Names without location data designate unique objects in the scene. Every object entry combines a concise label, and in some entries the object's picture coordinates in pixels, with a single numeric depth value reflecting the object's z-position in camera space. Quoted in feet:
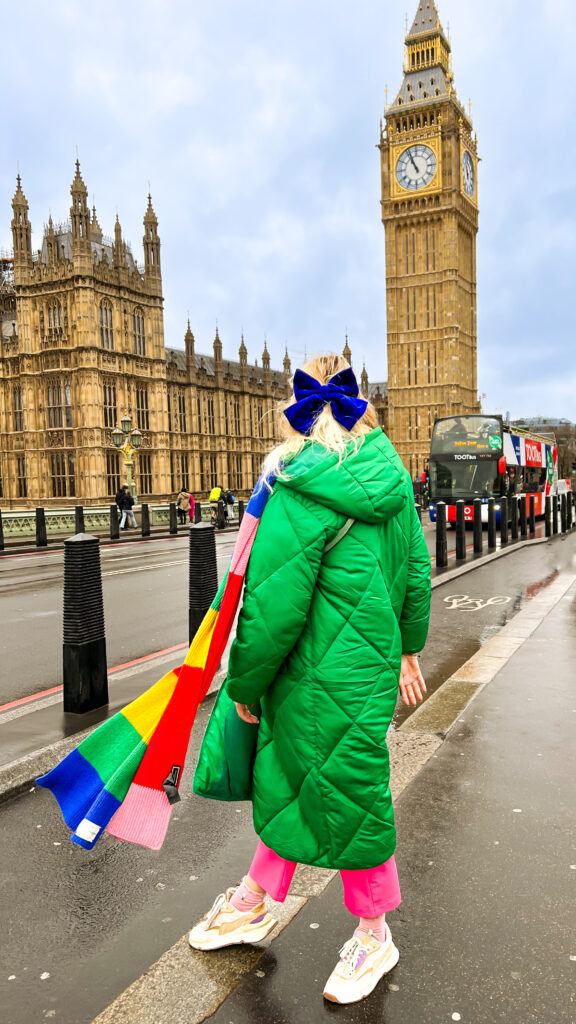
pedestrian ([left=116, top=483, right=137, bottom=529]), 82.07
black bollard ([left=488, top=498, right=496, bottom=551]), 53.47
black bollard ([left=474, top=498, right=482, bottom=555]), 50.47
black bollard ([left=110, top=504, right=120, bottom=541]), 73.15
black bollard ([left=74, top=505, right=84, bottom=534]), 69.67
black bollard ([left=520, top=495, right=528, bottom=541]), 65.94
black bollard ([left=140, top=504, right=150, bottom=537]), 78.42
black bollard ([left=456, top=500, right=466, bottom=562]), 46.20
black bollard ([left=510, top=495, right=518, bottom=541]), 61.33
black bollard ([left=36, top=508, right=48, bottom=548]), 67.51
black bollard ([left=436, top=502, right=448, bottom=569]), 43.37
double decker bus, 73.61
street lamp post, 87.40
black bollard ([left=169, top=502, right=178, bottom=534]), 82.25
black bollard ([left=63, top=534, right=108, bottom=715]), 16.49
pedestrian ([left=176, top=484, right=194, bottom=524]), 93.35
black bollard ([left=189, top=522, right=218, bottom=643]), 22.20
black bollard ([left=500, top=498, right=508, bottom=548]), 58.54
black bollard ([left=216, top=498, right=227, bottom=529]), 92.22
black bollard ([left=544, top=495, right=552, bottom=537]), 67.62
